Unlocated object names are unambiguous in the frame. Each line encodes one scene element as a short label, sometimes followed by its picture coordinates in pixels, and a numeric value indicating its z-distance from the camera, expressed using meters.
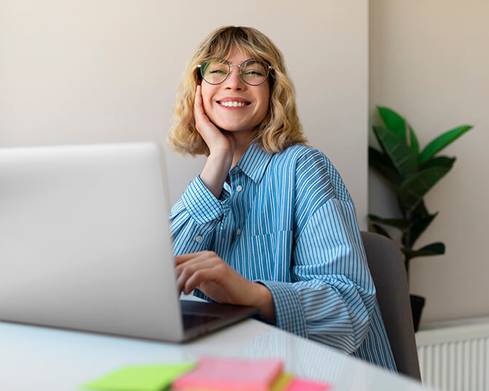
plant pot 2.35
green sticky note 0.69
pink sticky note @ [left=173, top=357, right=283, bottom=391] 0.68
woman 1.16
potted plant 2.38
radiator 2.51
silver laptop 0.84
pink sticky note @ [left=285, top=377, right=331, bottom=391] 0.68
